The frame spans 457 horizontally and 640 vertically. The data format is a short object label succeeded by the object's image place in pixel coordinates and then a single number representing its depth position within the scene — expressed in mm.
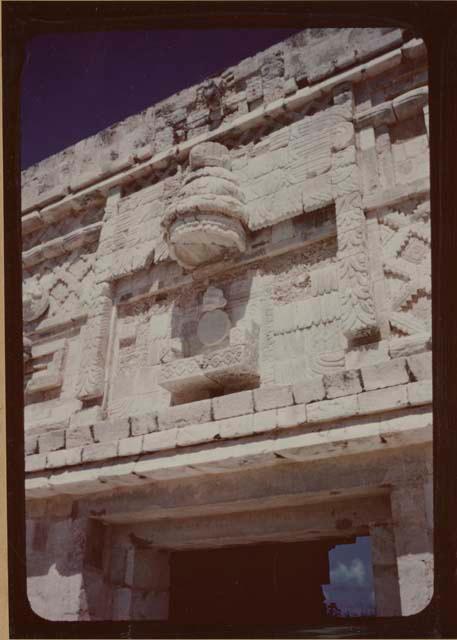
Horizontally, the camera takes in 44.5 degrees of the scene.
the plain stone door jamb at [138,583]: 4570
